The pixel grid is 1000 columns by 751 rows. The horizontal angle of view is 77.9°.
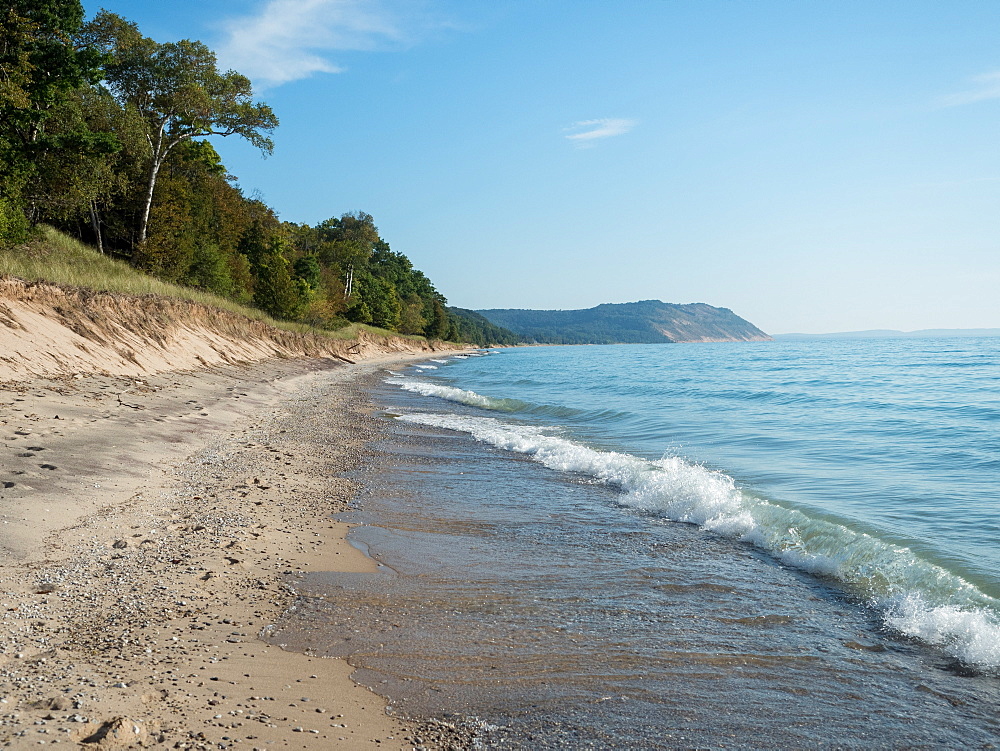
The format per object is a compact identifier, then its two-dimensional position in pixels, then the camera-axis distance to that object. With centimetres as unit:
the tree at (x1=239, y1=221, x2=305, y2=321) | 4650
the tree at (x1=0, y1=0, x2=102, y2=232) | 1880
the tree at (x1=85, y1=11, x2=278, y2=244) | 2773
